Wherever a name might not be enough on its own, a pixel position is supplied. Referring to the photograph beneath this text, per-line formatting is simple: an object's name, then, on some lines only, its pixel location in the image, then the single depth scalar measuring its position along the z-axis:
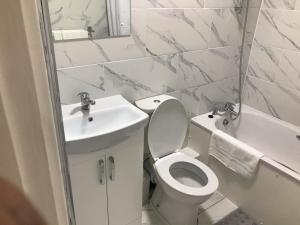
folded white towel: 1.73
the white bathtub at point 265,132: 2.06
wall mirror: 1.27
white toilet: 1.54
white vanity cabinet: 1.28
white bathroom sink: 1.14
